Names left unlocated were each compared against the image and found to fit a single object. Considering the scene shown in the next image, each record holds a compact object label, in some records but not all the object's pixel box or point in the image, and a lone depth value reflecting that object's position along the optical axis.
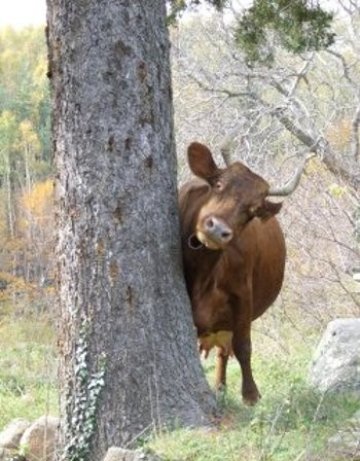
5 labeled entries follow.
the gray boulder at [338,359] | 14.70
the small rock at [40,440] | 12.24
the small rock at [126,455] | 9.63
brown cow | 13.48
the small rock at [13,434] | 12.89
